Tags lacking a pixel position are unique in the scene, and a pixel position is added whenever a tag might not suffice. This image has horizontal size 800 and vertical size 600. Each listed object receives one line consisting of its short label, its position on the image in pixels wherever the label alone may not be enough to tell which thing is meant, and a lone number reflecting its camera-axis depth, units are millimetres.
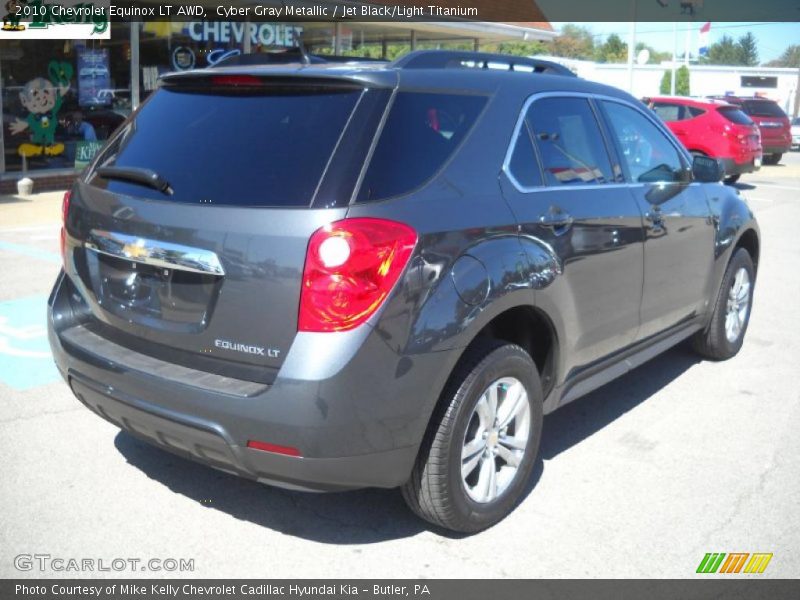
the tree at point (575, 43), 92500
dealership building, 13266
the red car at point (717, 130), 17141
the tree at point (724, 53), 129000
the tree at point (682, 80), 47031
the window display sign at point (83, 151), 14141
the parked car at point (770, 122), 24047
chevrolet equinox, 2898
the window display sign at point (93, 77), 14038
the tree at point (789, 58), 113688
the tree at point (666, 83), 49000
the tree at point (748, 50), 127838
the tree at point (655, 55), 105062
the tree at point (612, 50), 96750
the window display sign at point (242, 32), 15477
